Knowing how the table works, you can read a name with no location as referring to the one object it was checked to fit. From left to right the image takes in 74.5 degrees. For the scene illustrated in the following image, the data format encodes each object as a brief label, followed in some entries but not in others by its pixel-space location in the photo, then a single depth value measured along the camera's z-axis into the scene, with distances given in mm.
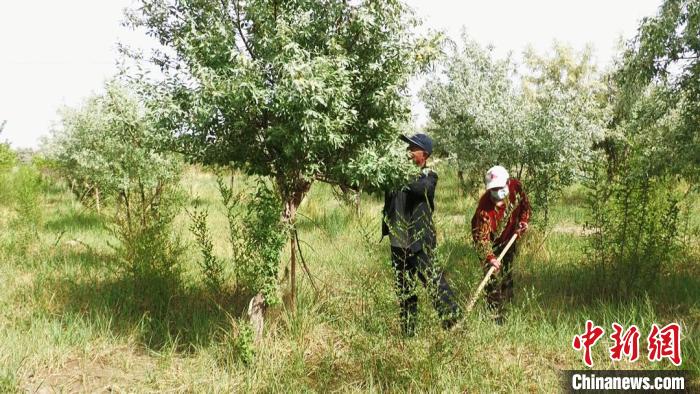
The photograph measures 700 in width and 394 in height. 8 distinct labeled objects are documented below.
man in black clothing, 4527
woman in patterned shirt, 4938
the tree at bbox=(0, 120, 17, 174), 15055
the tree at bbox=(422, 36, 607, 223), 8250
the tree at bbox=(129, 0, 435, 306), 3711
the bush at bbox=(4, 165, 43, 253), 8039
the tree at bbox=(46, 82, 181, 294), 5598
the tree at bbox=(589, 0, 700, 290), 5207
